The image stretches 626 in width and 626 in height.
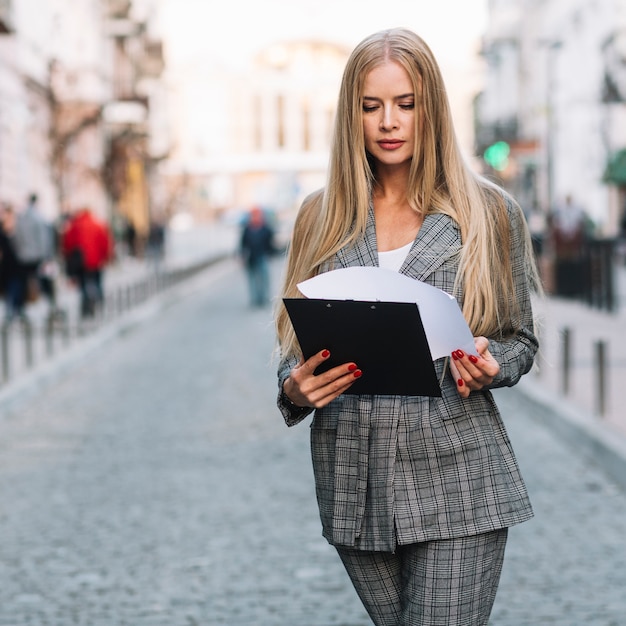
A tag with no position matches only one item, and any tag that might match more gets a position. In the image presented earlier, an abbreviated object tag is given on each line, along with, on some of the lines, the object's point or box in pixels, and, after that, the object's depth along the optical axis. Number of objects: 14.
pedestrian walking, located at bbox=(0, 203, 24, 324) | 19.67
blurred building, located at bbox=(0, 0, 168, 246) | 28.26
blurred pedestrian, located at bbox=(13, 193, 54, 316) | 19.73
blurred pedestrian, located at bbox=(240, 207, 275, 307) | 24.59
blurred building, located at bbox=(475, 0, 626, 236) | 34.16
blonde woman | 2.94
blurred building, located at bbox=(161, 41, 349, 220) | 129.00
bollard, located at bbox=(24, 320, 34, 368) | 14.20
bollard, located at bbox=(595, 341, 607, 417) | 9.78
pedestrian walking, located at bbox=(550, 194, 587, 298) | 23.70
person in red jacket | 20.67
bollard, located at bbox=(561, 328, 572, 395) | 11.26
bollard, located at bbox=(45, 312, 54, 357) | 15.61
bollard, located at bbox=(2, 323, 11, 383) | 12.96
